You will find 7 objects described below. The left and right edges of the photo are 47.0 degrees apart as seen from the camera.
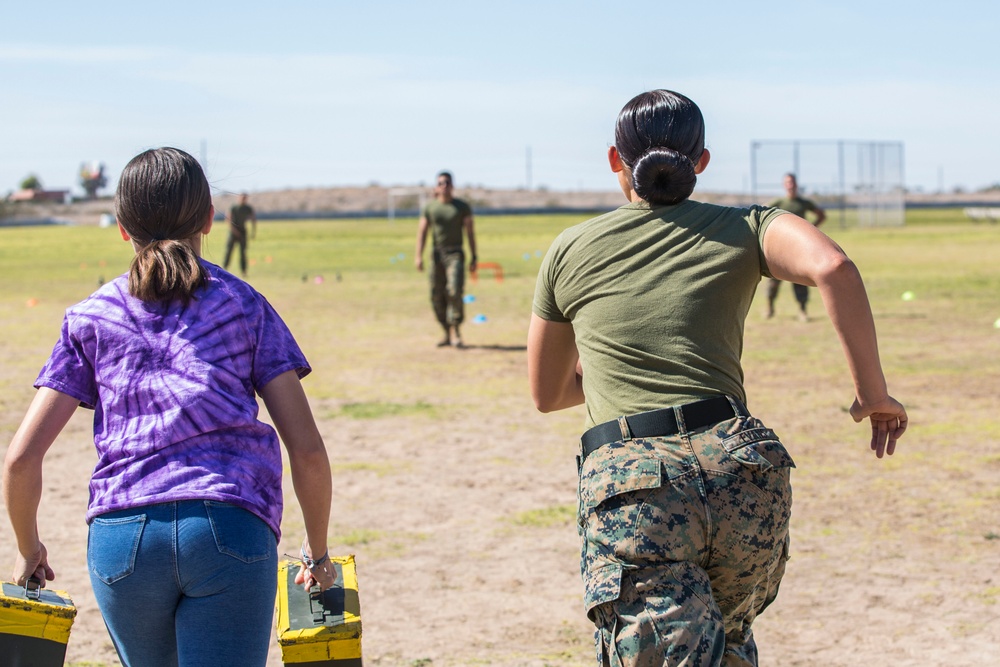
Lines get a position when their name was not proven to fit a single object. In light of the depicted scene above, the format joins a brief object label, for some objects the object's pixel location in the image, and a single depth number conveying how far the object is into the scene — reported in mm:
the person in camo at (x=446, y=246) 13875
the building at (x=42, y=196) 113638
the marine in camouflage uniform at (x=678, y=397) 2574
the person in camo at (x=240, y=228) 24131
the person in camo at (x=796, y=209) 15914
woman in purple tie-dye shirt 2469
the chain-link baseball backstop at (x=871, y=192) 50406
